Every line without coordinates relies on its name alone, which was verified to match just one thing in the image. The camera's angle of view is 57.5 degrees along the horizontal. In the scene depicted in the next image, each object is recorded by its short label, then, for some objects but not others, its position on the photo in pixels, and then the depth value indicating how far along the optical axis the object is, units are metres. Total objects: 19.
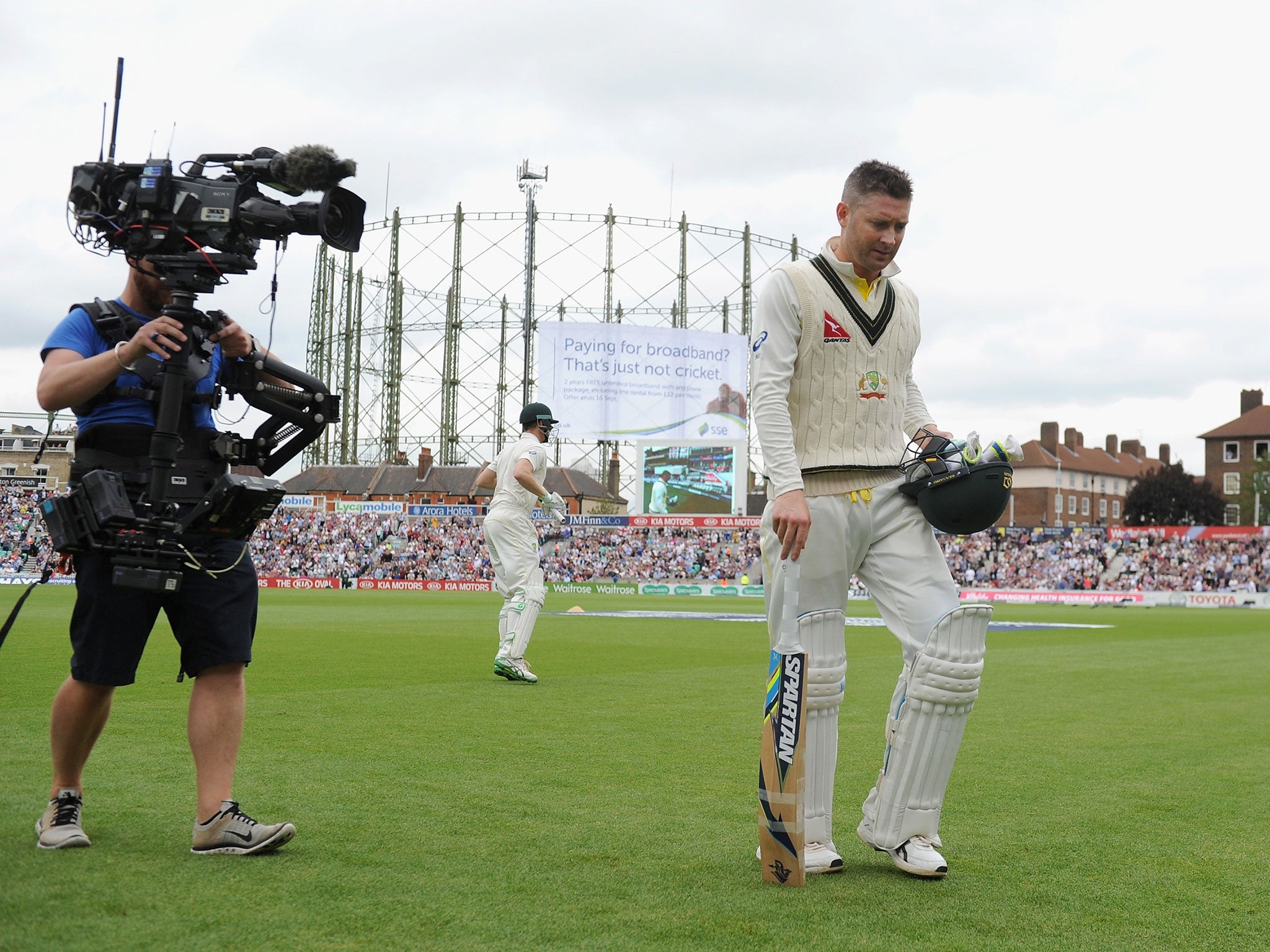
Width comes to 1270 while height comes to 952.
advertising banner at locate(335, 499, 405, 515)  56.53
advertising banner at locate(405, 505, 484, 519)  55.41
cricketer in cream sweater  3.78
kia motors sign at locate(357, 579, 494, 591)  46.84
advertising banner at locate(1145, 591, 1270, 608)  39.94
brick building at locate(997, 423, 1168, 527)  100.31
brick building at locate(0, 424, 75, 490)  63.06
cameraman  3.66
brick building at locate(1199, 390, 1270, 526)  95.44
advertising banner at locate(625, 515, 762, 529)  48.12
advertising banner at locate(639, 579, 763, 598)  43.75
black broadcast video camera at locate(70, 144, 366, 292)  3.59
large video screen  49.88
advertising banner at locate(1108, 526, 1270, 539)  45.97
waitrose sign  44.44
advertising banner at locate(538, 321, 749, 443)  49.44
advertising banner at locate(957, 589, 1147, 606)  41.19
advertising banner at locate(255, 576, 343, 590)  48.59
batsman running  9.59
